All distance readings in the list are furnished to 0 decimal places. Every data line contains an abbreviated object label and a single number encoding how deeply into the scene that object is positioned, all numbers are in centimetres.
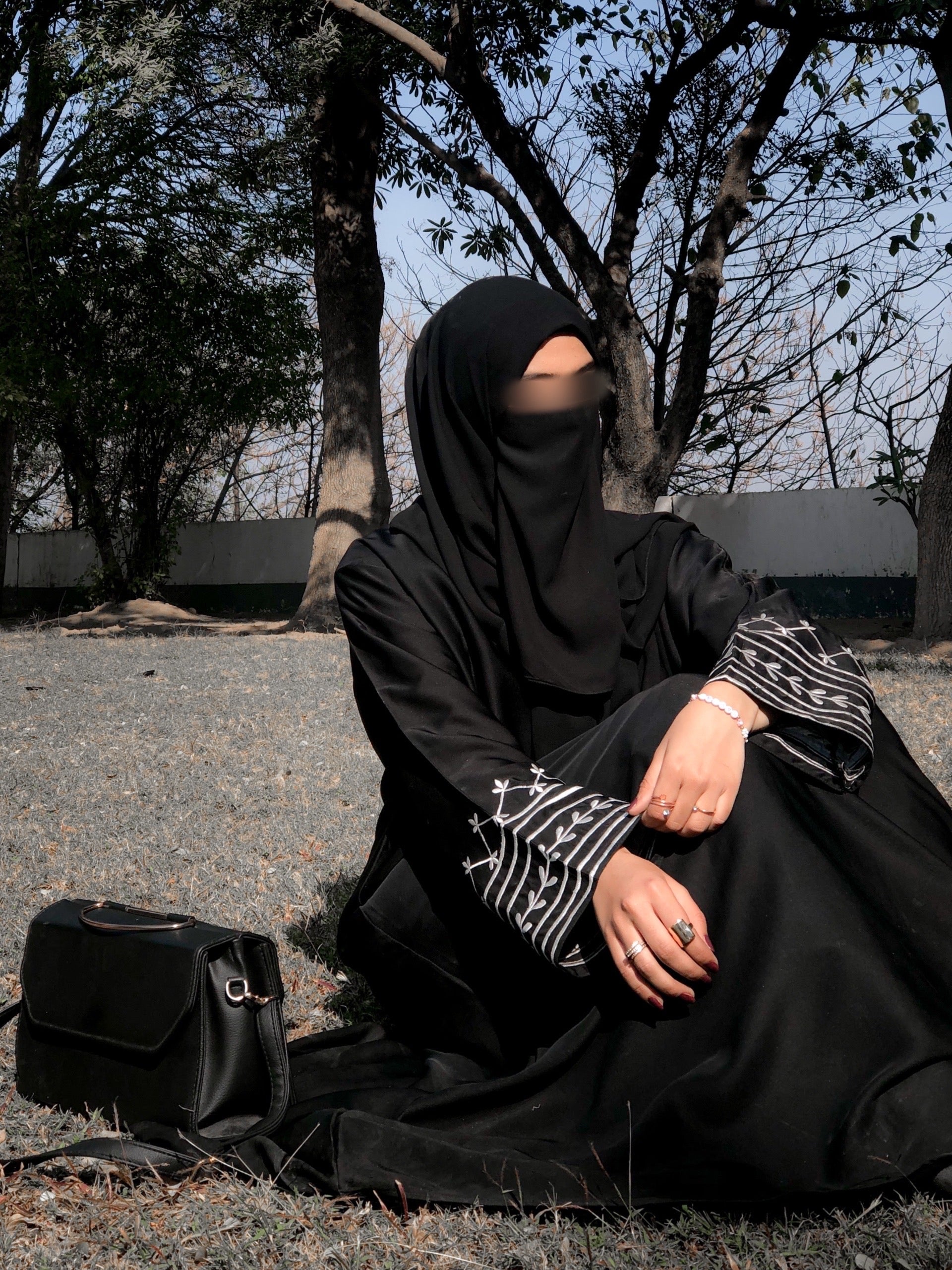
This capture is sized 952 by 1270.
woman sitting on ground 132
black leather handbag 160
